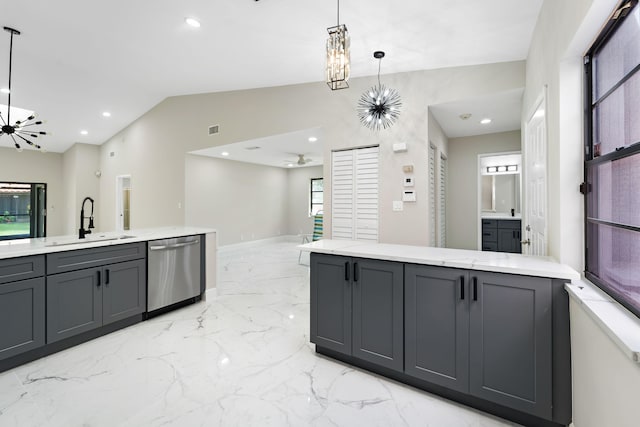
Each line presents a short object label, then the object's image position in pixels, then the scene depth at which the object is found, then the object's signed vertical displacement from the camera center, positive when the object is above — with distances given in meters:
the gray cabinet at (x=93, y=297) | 2.44 -0.73
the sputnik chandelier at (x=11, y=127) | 3.59 +1.17
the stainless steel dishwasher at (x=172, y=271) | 3.17 -0.62
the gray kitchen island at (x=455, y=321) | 1.55 -0.65
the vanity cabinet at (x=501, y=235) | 5.45 -0.38
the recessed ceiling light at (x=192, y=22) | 3.17 +2.06
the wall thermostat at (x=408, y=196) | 3.80 +0.24
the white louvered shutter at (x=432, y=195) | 3.94 +0.26
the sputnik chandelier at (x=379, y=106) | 3.38 +1.28
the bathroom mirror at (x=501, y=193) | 5.80 +0.42
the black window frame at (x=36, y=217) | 8.61 -0.04
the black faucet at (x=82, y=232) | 2.90 -0.16
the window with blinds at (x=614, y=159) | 1.18 +0.24
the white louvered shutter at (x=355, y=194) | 4.12 +0.29
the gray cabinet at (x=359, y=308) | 2.01 -0.66
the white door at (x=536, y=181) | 2.20 +0.29
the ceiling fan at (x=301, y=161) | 7.06 +1.38
